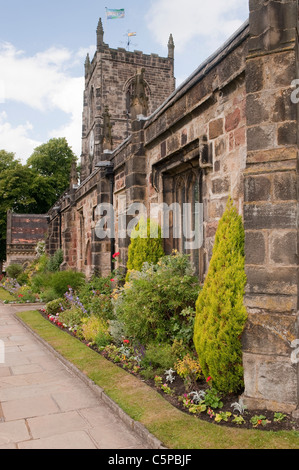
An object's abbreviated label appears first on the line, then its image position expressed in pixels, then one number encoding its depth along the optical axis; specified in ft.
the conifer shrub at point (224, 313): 14.07
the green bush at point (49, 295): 45.24
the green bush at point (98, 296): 29.40
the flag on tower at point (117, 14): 117.30
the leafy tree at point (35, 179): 118.42
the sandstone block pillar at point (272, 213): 13.26
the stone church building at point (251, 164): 13.37
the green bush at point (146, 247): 25.82
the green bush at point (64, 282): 43.96
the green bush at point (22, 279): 70.95
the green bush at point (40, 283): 54.72
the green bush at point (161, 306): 19.16
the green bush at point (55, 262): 68.18
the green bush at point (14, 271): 80.33
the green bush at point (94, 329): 25.60
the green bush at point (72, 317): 31.34
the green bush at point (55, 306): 38.32
